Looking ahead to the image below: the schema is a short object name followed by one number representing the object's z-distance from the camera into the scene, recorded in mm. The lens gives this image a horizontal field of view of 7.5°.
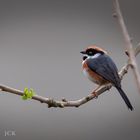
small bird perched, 9633
